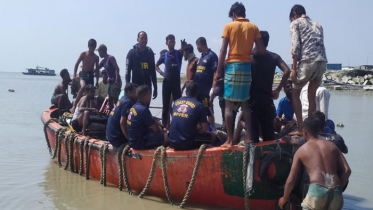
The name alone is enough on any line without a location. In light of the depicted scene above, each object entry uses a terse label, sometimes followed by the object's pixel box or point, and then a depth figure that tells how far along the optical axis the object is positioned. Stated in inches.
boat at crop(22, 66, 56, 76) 4355.3
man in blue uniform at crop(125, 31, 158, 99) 335.3
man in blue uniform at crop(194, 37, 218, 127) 300.7
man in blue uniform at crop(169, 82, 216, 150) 231.6
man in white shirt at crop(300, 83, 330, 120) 252.4
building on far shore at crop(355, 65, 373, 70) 2238.1
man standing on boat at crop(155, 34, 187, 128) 320.5
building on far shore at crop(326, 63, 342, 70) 2775.6
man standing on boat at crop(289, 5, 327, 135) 213.3
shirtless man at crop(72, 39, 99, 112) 413.1
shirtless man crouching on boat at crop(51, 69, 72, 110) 404.2
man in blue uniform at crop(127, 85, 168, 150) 250.2
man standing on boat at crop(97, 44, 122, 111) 375.9
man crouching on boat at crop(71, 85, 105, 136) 321.1
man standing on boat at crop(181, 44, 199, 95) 318.0
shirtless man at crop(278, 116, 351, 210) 167.2
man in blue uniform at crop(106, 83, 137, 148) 265.9
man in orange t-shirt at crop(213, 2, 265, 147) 211.2
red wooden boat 211.5
